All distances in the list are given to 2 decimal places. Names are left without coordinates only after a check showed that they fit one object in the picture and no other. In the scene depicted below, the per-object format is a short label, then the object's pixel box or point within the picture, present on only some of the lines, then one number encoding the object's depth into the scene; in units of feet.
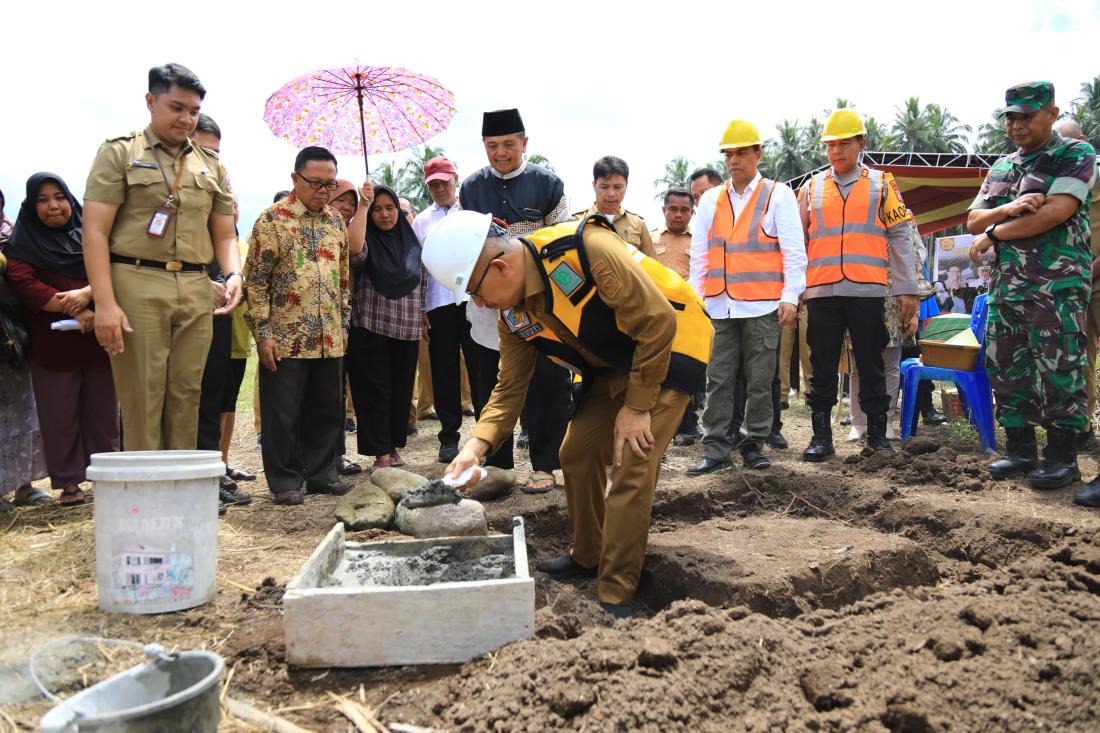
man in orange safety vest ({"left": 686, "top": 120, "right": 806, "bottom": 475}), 17.38
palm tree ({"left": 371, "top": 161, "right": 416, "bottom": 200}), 142.72
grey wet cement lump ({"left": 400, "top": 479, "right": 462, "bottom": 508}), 10.93
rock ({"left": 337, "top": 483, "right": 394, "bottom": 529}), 13.62
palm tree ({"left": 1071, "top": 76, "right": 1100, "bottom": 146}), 134.41
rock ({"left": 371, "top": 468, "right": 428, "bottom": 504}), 14.81
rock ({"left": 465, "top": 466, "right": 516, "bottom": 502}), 15.38
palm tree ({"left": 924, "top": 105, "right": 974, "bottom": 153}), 171.01
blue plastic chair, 17.97
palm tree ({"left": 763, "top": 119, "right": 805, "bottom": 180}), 165.27
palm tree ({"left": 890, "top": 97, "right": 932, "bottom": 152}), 172.14
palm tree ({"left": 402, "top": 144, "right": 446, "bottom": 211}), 138.00
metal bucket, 5.61
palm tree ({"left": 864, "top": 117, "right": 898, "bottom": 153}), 147.74
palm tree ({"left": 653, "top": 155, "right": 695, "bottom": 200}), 181.57
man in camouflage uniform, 14.30
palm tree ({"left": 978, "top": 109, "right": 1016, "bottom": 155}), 141.38
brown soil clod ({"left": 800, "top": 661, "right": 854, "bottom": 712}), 6.91
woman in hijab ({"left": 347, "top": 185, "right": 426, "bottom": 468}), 18.10
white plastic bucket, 9.12
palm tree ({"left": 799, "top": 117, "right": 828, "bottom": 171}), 163.63
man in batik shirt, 15.31
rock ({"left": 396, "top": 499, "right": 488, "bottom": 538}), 12.86
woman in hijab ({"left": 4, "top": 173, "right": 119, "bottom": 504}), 14.58
